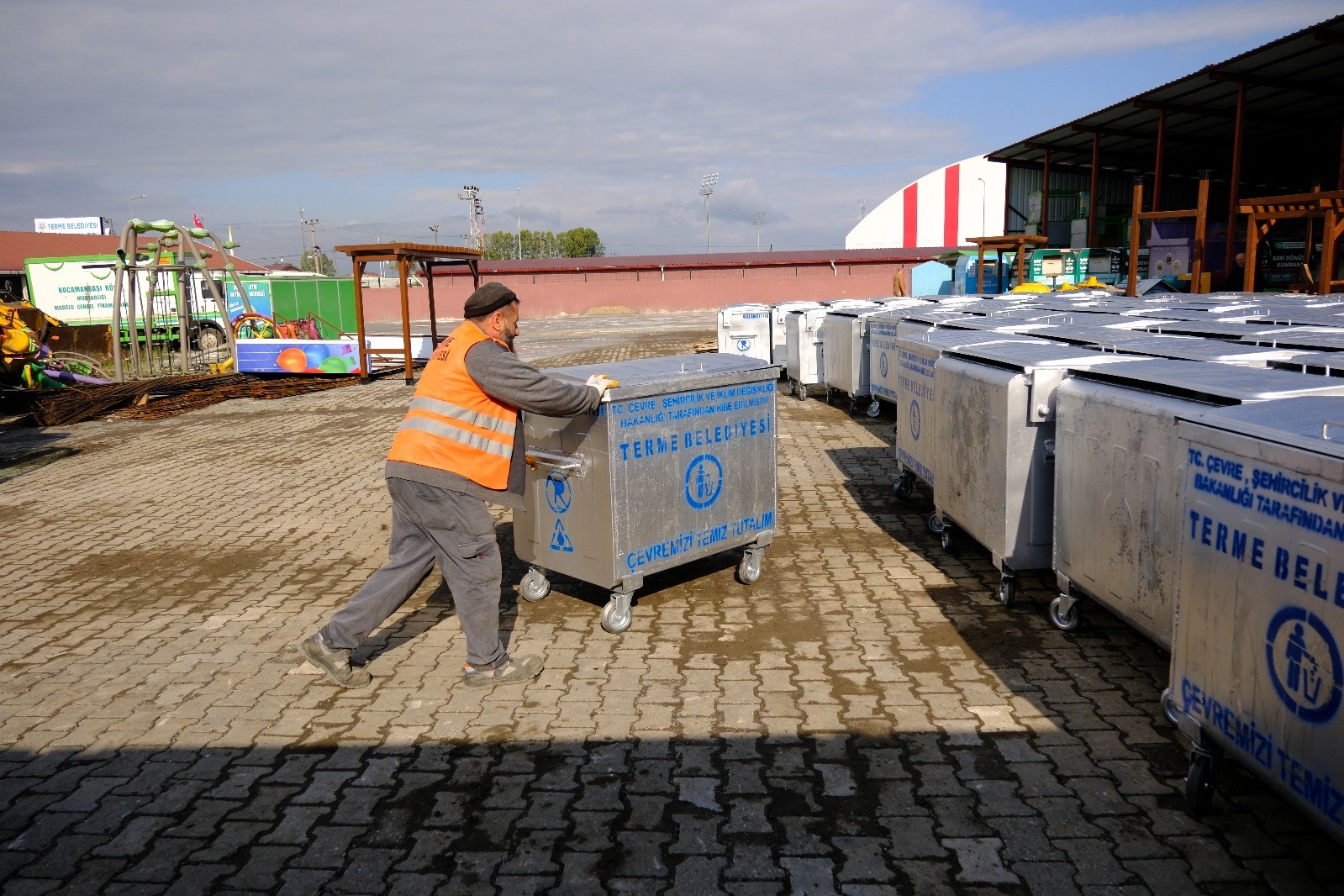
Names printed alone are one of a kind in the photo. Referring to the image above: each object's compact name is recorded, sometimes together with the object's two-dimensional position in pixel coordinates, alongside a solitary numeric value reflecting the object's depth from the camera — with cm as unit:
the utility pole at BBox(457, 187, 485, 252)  7888
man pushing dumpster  422
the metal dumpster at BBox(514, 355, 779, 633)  494
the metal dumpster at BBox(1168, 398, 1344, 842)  250
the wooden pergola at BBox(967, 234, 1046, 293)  2342
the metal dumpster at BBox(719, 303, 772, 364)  1583
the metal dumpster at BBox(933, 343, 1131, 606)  487
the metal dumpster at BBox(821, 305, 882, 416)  1211
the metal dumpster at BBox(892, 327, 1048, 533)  643
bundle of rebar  1375
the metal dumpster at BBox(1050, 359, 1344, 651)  372
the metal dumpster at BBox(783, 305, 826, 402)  1406
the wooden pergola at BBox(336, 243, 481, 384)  1680
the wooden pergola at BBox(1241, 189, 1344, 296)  1323
